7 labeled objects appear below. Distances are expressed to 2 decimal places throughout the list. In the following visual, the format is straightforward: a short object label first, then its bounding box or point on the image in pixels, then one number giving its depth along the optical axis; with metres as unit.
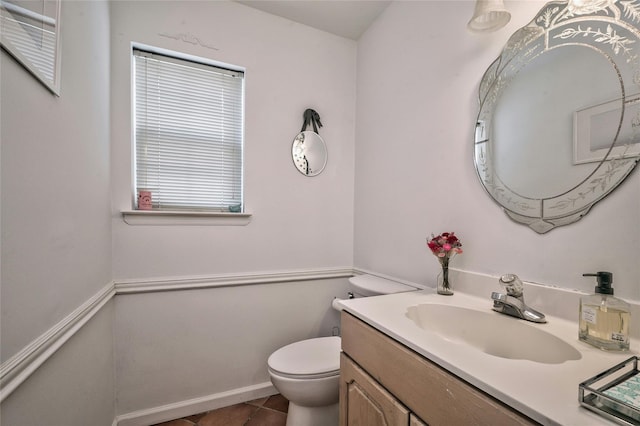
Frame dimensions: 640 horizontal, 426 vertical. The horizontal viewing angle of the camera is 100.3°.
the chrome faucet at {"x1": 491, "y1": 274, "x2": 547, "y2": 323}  0.88
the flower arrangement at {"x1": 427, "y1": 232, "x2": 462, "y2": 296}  1.19
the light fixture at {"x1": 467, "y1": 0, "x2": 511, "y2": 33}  0.98
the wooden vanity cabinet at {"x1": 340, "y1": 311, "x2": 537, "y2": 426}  0.56
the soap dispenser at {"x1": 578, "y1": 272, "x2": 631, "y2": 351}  0.67
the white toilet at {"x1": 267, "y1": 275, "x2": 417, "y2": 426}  1.30
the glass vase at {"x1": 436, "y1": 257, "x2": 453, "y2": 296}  1.19
